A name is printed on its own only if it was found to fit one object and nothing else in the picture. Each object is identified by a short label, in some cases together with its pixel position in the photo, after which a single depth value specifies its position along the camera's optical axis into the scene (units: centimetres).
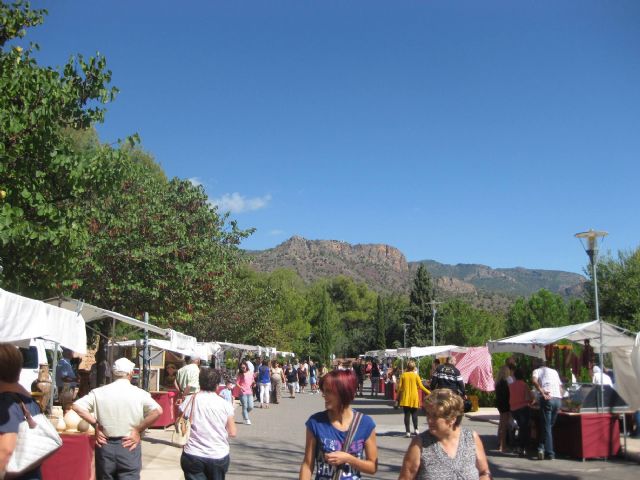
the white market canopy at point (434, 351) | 2575
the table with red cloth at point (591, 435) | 1170
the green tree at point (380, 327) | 8856
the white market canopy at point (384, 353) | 3624
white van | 1561
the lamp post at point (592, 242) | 1509
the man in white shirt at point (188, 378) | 1344
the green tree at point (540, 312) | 6378
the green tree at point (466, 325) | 6775
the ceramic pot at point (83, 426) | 731
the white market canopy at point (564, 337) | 1305
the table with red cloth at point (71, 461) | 715
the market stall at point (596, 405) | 1175
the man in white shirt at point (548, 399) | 1162
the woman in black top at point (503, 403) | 1282
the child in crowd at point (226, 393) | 1434
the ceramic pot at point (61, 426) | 753
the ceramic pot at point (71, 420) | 747
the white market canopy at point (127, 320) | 1277
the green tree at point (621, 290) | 4150
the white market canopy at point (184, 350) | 1734
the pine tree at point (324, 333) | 7919
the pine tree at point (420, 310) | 7581
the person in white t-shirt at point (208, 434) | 568
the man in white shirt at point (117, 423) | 557
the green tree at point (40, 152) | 1045
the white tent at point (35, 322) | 743
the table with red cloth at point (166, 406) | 1580
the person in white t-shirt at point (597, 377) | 1479
